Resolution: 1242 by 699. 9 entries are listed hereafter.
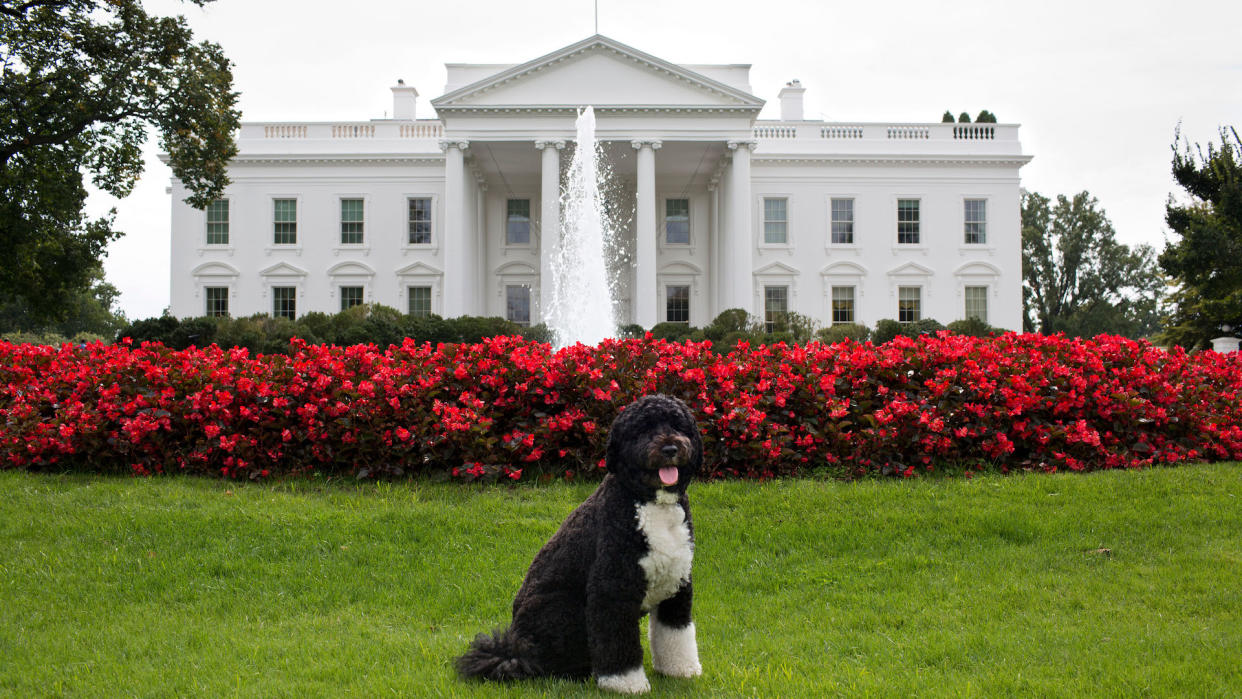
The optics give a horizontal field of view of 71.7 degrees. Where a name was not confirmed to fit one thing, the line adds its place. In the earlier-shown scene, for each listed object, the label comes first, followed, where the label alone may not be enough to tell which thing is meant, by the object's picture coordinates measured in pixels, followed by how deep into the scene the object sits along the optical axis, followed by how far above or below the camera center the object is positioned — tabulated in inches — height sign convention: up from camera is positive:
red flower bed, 288.5 -17.1
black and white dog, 130.6 -33.1
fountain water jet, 916.0 +121.5
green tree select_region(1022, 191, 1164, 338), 1979.6 +222.6
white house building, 1301.7 +209.6
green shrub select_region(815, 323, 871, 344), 1023.6 +35.7
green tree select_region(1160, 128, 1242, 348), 800.9 +119.3
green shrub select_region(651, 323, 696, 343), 918.1 +34.7
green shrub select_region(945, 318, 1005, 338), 992.2 +40.0
